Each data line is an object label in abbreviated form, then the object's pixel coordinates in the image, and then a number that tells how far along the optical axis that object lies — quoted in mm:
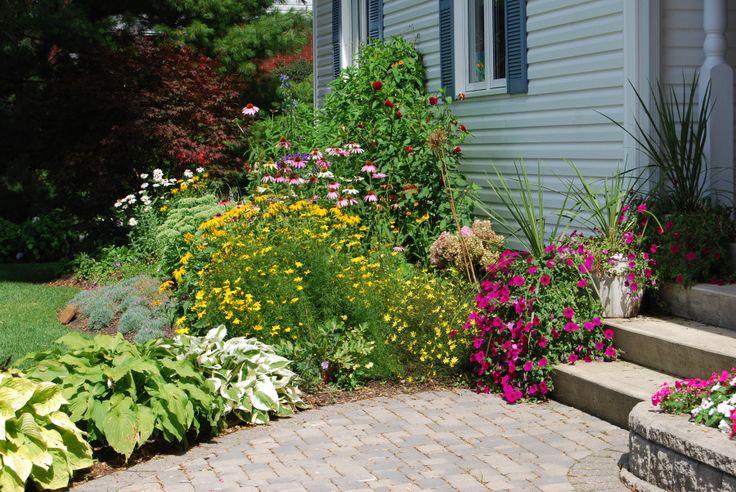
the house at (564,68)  6777
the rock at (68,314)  9605
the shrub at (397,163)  8820
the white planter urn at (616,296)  6383
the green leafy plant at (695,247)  6262
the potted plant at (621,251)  6391
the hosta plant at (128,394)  5023
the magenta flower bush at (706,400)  4250
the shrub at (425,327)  6551
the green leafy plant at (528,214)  6590
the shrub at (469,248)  8172
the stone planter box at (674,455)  3996
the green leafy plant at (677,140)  6492
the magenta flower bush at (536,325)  6070
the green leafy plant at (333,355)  6359
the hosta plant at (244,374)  5648
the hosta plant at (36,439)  4520
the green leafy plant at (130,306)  8484
